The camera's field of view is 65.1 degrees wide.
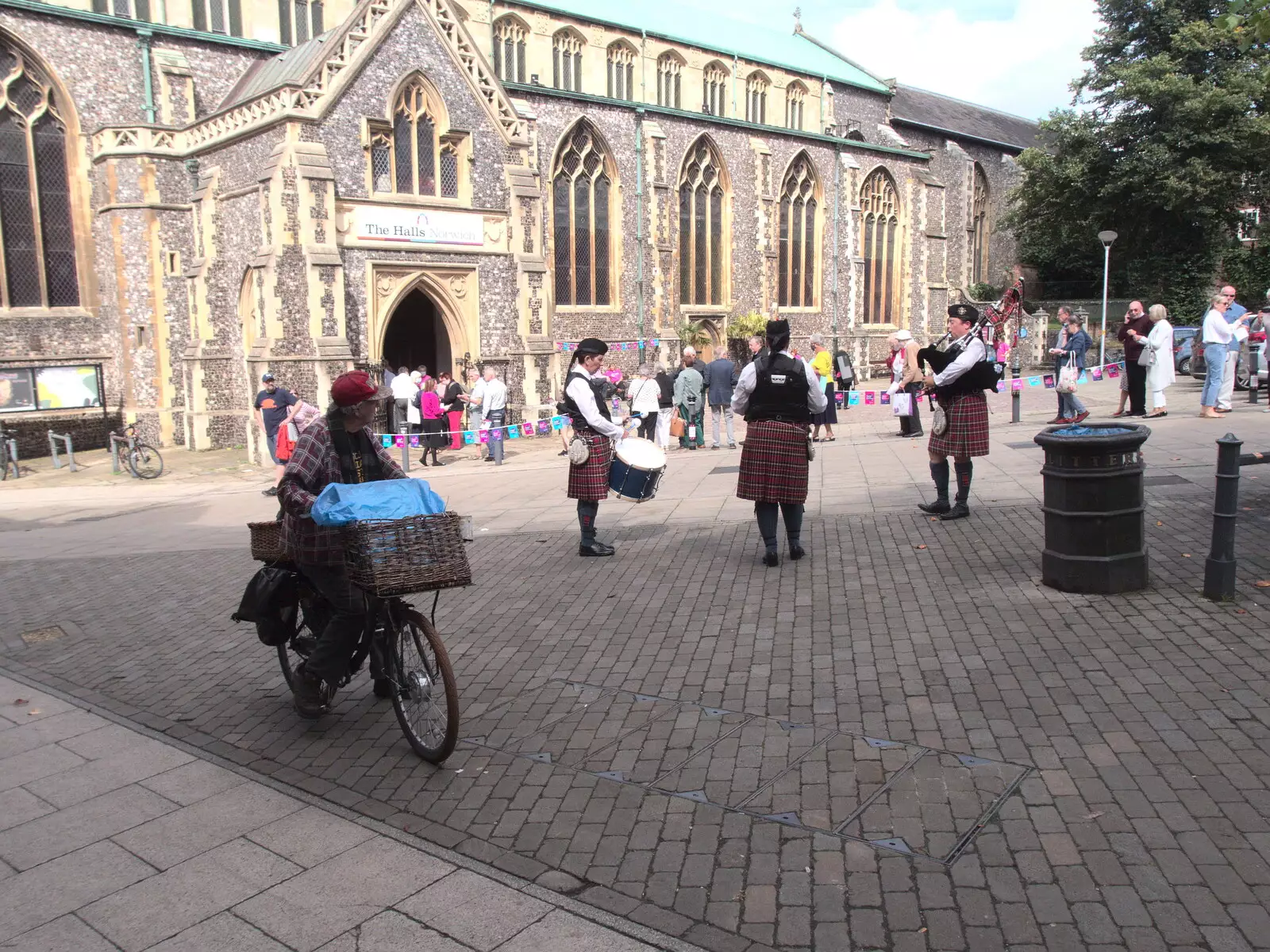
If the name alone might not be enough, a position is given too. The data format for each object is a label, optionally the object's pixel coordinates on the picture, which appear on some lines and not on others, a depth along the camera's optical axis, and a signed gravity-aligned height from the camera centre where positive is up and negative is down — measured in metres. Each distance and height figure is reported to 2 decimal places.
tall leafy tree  32.91 +6.18
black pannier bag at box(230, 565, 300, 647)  5.00 -1.27
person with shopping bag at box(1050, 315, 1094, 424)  13.80 -0.48
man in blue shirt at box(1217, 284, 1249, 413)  14.47 -0.60
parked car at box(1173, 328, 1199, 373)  24.42 -0.40
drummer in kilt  8.00 -0.66
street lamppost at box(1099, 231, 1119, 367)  31.20 +2.97
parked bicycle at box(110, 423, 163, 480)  18.11 -1.95
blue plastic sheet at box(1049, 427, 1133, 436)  6.20 -0.62
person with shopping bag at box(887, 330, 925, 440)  14.33 -0.78
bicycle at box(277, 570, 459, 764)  4.34 -1.48
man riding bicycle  4.65 -0.68
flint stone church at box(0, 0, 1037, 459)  20.14 +3.13
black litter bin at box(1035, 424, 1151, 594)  6.11 -1.08
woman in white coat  13.97 -0.37
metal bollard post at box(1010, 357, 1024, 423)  16.19 -1.16
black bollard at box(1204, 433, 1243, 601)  5.70 -1.14
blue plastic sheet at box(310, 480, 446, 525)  4.36 -0.68
